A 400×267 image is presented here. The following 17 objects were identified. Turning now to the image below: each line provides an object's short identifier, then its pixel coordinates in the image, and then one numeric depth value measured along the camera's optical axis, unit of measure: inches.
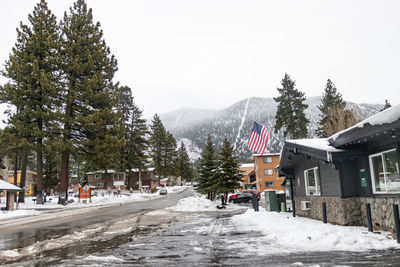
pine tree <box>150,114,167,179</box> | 3280.0
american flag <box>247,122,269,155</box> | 942.4
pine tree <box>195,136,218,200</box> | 1257.0
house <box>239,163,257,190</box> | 3149.4
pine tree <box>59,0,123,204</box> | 1322.6
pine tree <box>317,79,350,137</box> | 1988.8
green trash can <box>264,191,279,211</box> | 807.1
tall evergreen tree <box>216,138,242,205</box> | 1180.5
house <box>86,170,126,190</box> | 3160.4
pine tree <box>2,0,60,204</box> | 1256.9
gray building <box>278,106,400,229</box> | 381.7
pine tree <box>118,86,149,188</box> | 2388.0
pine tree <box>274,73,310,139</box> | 1900.6
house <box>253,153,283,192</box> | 2377.0
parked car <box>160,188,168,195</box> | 2571.4
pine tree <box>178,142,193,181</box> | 4511.6
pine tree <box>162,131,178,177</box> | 3376.0
